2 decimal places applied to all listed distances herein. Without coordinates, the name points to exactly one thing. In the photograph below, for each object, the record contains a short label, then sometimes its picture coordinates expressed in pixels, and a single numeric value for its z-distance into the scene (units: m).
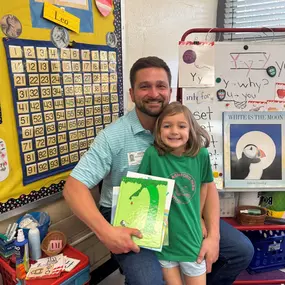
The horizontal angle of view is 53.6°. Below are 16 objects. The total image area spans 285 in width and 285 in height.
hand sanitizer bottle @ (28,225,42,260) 1.25
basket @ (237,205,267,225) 1.61
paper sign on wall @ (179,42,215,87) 1.54
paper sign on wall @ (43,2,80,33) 1.31
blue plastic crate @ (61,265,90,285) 1.20
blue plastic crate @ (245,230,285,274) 1.75
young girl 1.20
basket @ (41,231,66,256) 1.29
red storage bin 1.14
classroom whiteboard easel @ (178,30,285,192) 1.57
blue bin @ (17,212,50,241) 1.31
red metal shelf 1.59
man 1.14
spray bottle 1.15
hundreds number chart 1.27
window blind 2.11
